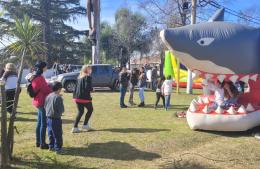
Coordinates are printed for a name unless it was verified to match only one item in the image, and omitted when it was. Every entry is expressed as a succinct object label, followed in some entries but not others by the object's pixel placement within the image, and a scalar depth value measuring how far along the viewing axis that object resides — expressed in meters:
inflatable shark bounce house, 5.31
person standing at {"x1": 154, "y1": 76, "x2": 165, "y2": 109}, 8.96
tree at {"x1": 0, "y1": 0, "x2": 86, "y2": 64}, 27.62
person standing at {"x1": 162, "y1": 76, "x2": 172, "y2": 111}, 8.62
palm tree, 3.72
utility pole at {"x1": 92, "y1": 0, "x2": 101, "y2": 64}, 15.79
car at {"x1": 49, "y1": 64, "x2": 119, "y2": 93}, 13.70
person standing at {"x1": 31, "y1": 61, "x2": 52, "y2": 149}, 4.78
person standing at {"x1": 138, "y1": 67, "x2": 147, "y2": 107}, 9.43
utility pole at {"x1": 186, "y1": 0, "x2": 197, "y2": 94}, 12.64
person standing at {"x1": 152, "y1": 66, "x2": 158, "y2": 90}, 14.82
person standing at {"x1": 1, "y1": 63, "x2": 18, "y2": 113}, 6.54
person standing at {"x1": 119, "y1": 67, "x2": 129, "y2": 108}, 9.16
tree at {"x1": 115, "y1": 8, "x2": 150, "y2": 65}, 33.75
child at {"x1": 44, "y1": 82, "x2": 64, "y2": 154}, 4.56
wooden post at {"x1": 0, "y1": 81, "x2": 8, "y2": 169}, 3.68
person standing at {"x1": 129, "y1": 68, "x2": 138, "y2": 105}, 9.72
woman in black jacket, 5.78
